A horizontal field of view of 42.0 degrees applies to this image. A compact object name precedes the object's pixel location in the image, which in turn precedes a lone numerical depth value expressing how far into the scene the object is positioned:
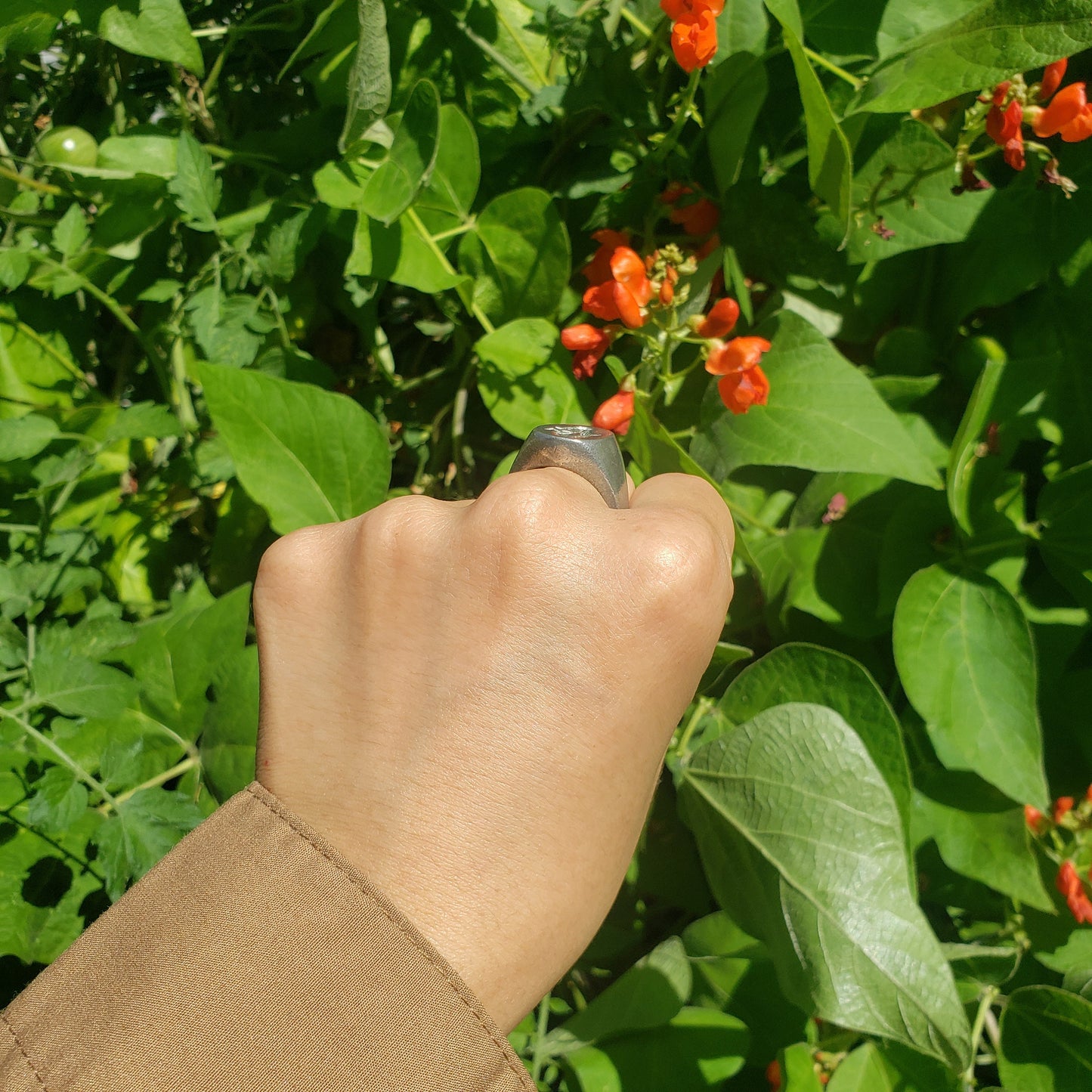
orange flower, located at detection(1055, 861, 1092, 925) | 0.38
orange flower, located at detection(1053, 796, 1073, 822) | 0.39
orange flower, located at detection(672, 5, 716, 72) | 0.35
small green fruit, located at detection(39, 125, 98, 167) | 0.40
